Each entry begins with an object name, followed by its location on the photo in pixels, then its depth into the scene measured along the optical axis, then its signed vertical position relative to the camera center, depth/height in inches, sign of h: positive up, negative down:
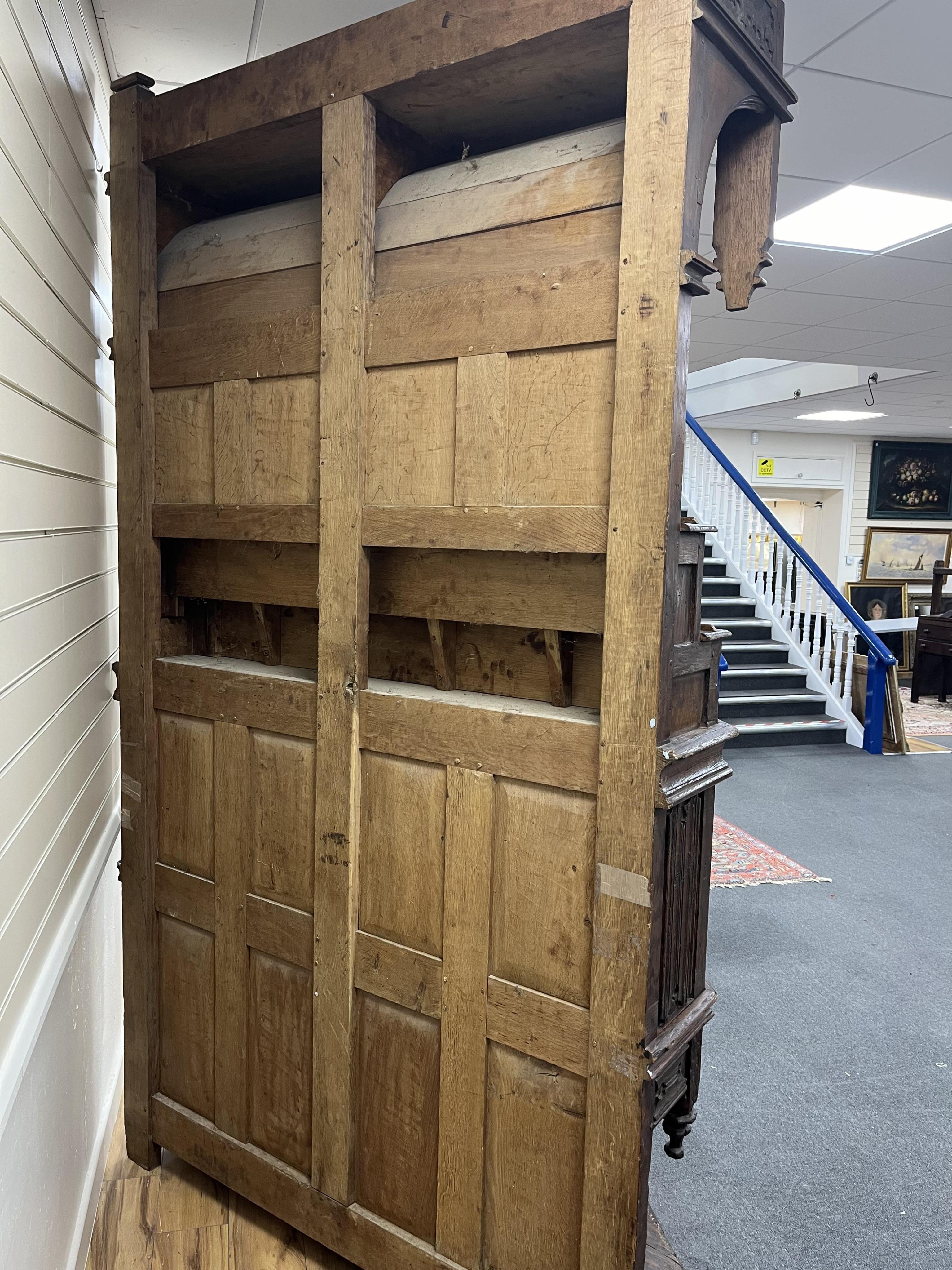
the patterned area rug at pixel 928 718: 324.2 -64.9
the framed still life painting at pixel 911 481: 492.1 +38.4
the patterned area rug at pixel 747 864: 171.9 -63.1
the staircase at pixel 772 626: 285.1 -26.9
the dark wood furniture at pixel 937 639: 369.4 -36.4
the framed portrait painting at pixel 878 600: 484.4 -27.2
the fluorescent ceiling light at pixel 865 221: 160.7 +62.3
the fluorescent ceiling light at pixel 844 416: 412.5 +62.0
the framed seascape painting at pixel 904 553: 490.6 -1.6
